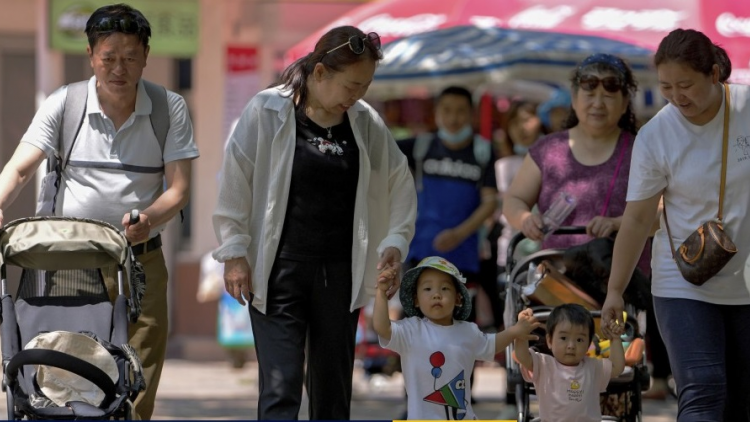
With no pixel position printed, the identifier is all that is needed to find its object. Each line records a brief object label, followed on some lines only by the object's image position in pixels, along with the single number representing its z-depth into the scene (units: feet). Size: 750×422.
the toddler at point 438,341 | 44.45
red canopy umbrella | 79.00
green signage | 102.99
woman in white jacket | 43.98
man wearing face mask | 71.20
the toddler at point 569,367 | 45.19
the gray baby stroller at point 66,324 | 40.19
